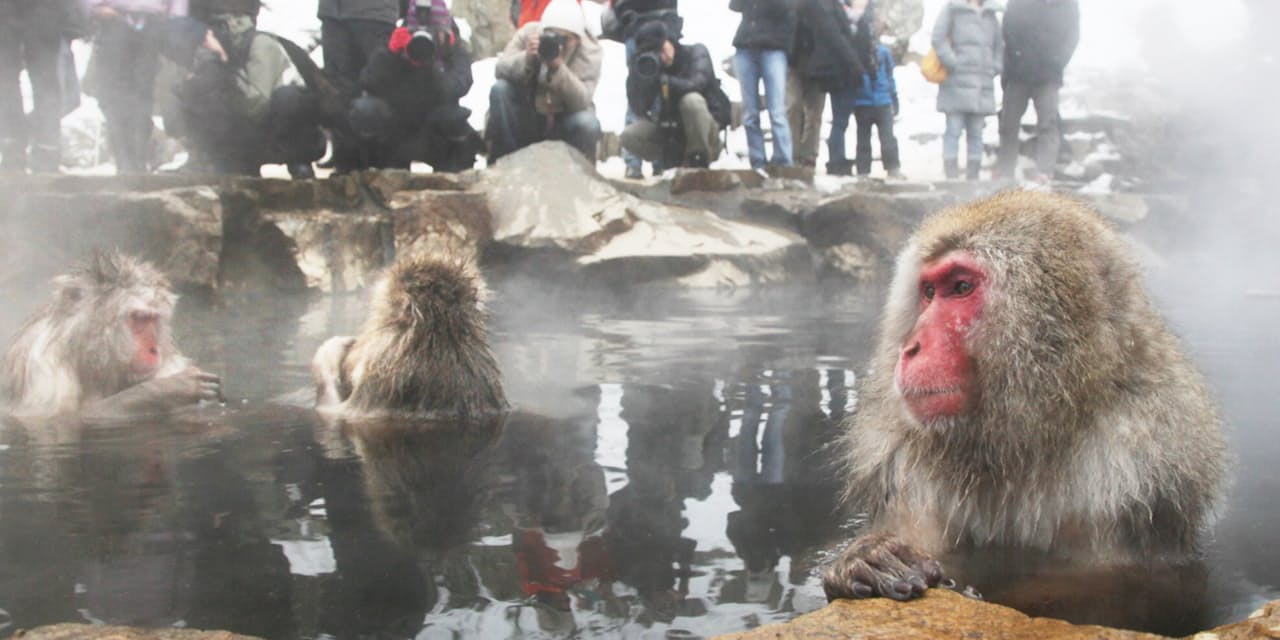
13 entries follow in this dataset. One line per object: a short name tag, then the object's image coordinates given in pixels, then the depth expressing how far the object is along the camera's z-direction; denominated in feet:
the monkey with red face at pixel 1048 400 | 7.15
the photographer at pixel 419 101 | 23.44
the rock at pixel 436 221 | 24.22
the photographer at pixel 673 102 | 26.35
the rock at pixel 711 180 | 27.99
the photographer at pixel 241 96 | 22.66
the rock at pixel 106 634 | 5.44
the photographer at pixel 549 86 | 24.76
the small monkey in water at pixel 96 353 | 12.82
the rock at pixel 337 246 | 23.90
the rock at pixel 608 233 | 24.49
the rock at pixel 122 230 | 20.44
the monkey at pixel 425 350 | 12.63
